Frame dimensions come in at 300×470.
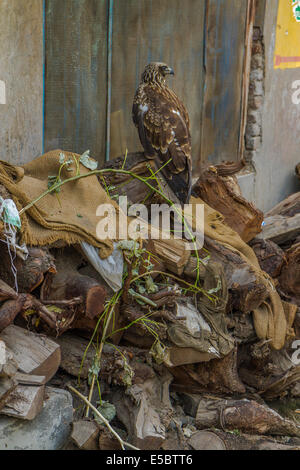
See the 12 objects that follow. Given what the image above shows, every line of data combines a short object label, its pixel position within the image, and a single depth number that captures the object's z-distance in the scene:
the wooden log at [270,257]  4.71
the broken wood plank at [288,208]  5.71
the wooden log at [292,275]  4.75
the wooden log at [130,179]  4.14
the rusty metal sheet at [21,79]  3.98
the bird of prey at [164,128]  4.42
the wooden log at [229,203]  4.71
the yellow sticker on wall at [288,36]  6.93
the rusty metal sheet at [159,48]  5.09
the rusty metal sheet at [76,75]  4.54
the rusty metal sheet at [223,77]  6.18
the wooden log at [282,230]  5.23
